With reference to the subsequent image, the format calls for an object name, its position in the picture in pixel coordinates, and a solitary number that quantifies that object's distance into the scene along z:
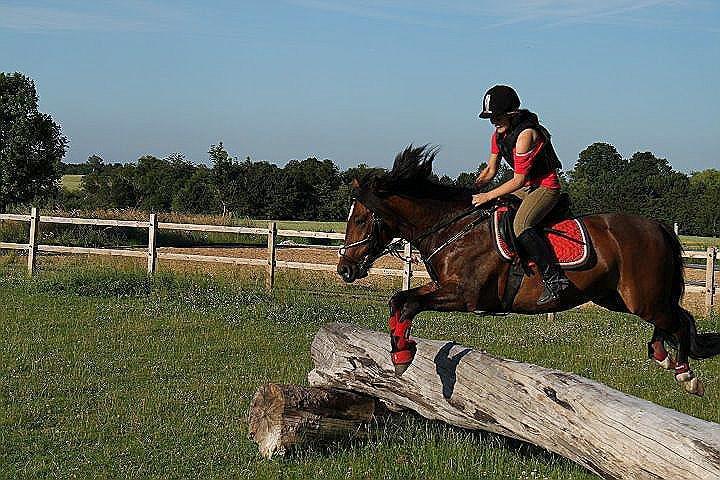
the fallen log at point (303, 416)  7.01
